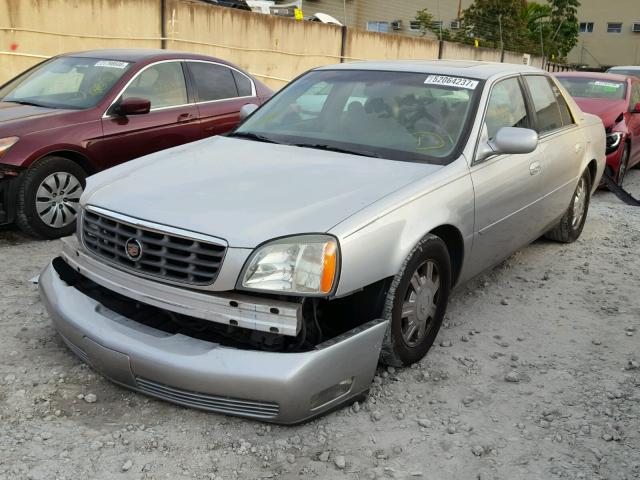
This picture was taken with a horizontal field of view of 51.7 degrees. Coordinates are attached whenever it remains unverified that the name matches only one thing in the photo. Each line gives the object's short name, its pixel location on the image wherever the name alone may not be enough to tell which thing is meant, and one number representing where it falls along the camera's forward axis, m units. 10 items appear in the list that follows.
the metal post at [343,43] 17.41
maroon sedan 5.24
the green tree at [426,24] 30.25
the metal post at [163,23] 12.61
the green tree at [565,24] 40.19
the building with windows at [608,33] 45.78
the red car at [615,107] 8.44
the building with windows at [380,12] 33.88
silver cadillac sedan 2.77
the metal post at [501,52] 25.73
